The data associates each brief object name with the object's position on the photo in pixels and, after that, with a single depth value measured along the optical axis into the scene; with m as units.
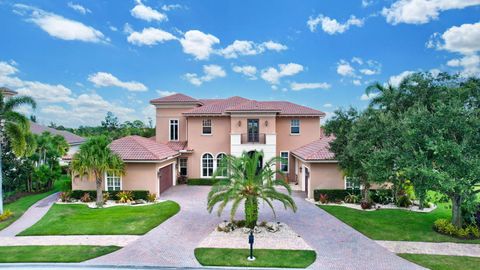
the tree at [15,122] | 18.17
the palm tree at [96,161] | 19.28
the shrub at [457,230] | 13.77
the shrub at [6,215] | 17.09
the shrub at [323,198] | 20.75
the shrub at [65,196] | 20.98
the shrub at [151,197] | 21.03
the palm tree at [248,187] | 14.24
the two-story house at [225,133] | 27.67
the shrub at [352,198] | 20.63
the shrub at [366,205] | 19.17
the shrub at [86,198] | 20.90
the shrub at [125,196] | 20.72
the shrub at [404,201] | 19.57
